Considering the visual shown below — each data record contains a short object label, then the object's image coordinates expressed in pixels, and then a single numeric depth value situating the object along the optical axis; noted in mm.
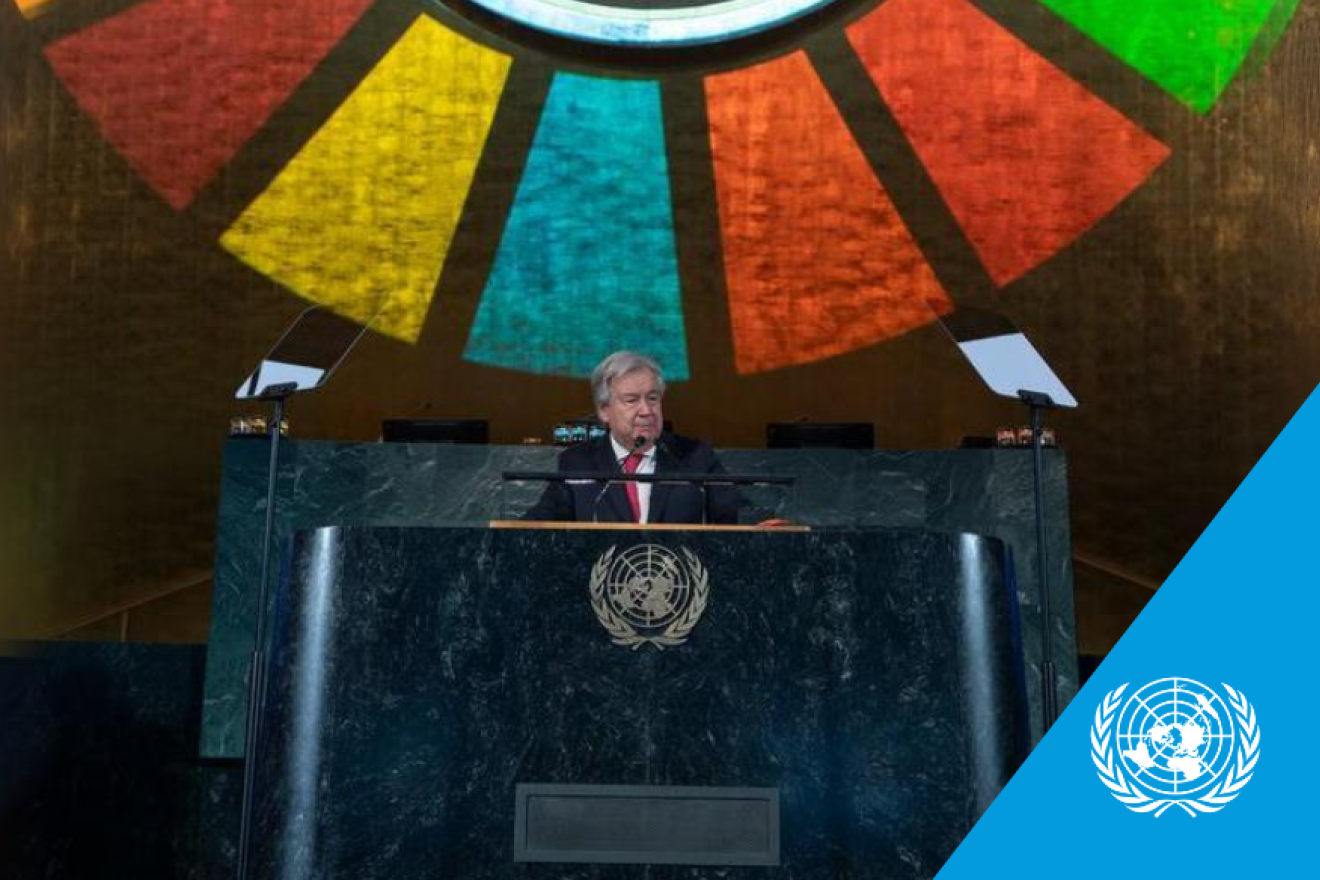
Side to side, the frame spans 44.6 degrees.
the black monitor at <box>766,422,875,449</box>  5020
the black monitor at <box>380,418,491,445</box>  4992
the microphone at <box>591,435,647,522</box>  3374
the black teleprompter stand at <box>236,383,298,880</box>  3189
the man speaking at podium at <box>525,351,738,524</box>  3464
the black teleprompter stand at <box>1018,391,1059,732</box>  3355
